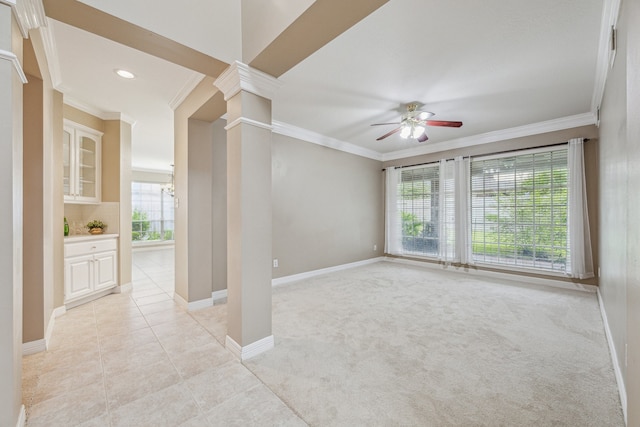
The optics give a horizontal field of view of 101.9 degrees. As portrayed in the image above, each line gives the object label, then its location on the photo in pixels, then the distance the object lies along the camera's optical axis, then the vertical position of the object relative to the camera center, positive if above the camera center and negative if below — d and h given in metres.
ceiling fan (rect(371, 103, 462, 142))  3.43 +1.24
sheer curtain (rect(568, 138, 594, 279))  3.88 -0.08
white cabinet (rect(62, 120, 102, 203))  3.57 +0.77
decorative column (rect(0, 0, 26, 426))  1.23 +0.04
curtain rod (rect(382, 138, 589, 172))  4.09 +1.11
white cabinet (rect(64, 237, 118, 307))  3.27 -0.71
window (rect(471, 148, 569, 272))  4.22 +0.06
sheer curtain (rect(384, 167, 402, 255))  6.16 -0.07
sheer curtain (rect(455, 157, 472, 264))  5.04 +0.07
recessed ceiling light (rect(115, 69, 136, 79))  2.71 +1.51
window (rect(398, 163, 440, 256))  5.62 +0.12
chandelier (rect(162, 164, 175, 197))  8.47 +0.90
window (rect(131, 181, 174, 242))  8.78 +0.09
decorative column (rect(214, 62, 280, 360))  2.15 +0.07
